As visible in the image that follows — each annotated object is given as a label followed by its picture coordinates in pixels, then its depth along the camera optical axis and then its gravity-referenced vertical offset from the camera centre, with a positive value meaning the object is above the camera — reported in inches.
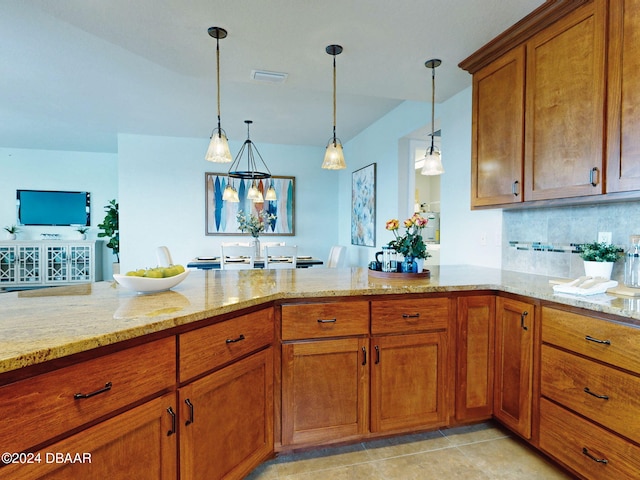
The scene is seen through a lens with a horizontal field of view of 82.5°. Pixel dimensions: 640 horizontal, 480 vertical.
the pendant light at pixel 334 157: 97.8 +20.3
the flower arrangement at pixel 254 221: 194.7 +6.7
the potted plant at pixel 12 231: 243.7 -0.8
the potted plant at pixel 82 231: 256.7 -0.2
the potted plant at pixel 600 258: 71.7 -4.7
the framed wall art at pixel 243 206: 223.9 +16.5
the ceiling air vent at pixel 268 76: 101.4 +44.3
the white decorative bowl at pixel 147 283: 60.6 -9.0
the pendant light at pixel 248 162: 228.1 +45.0
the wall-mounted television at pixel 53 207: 247.4 +16.0
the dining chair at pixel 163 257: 164.2 -11.7
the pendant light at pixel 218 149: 92.9 +21.1
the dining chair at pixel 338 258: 192.4 -13.4
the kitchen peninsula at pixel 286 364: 39.8 -20.3
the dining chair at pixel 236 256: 167.0 -11.3
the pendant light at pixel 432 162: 98.4 +19.2
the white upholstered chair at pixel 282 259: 167.8 -12.6
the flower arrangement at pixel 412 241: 89.4 -2.0
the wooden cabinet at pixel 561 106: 62.1 +25.9
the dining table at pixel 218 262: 170.4 -14.9
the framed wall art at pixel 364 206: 185.3 +14.3
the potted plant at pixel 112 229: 243.6 +1.3
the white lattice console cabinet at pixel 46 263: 233.6 -21.0
